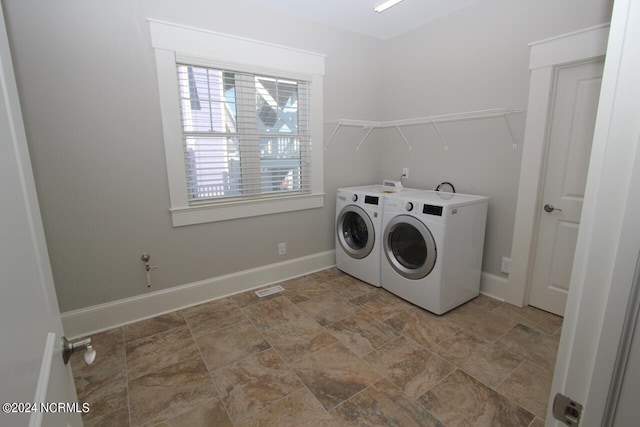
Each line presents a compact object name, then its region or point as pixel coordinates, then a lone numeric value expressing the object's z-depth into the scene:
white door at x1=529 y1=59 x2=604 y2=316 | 2.16
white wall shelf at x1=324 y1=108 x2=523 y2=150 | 2.48
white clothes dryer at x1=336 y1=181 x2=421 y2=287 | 2.85
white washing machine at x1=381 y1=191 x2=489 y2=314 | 2.34
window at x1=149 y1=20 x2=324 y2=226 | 2.34
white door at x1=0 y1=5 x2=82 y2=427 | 0.42
